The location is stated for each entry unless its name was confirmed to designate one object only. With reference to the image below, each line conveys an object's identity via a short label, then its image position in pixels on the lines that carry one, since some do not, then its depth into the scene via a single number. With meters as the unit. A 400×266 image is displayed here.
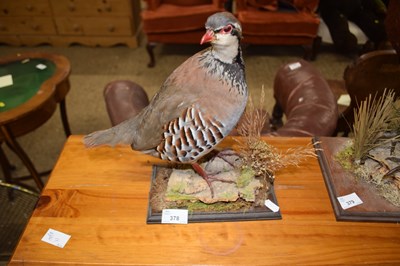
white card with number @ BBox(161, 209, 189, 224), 1.09
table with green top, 1.63
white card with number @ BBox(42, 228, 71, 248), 1.03
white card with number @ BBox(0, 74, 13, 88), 1.87
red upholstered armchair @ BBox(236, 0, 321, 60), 2.86
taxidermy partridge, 0.95
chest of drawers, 3.22
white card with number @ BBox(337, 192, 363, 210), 1.10
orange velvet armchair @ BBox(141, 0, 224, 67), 2.89
